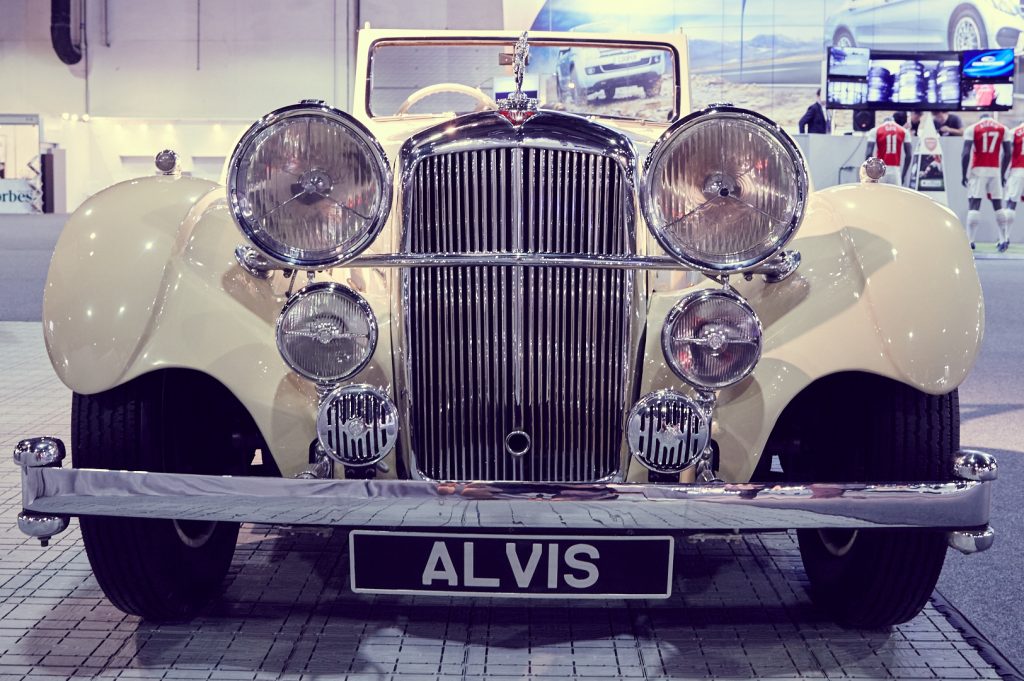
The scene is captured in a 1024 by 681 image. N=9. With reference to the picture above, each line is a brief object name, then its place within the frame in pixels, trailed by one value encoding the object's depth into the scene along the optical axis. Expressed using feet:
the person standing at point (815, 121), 49.57
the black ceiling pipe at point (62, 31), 55.77
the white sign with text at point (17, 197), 62.28
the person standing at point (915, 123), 50.93
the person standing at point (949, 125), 52.02
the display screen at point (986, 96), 53.26
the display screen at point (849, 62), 52.11
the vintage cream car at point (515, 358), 6.45
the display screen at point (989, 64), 52.75
